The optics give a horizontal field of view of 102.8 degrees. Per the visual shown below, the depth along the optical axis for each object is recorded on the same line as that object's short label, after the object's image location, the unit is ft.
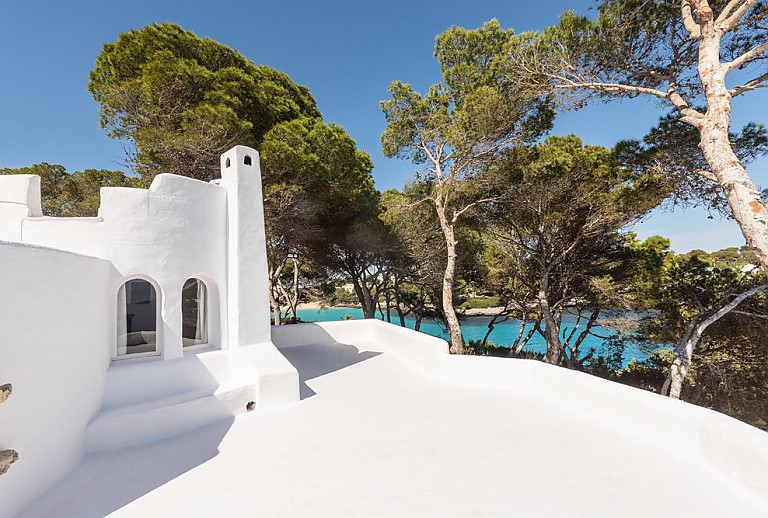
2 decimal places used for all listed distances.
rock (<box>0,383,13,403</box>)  8.41
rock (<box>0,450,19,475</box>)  8.65
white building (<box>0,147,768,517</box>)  10.55
